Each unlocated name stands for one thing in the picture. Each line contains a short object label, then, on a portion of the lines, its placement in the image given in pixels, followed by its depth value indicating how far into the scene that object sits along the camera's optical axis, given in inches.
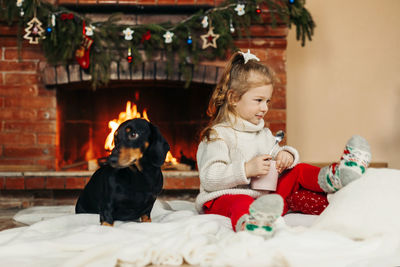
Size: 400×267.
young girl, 54.3
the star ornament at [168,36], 84.9
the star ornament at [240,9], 84.7
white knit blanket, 36.7
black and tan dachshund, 45.8
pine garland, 82.6
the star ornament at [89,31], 82.0
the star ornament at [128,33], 84.1
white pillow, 42.4
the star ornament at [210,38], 85.8
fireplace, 88.6
